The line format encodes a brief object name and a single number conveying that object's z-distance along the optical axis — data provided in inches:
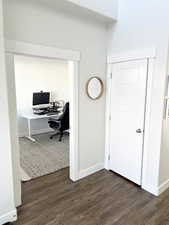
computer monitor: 203.3
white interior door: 99.5
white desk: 186.9
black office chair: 182.1
